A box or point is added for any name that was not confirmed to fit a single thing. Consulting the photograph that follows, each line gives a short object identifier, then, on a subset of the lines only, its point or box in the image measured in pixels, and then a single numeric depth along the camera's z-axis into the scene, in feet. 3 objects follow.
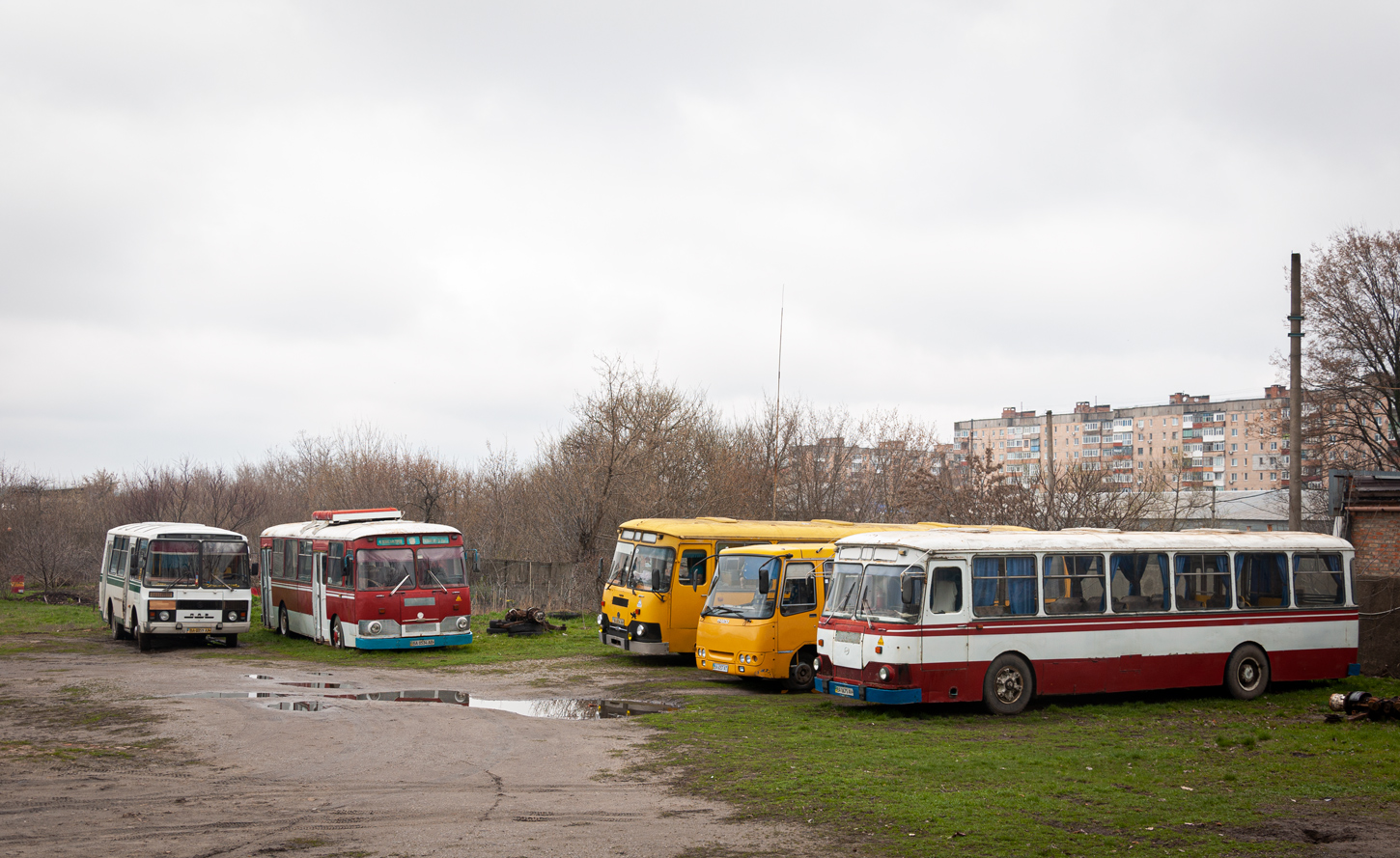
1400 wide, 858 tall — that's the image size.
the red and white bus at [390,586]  73.10
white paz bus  76.59
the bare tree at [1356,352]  133.90
